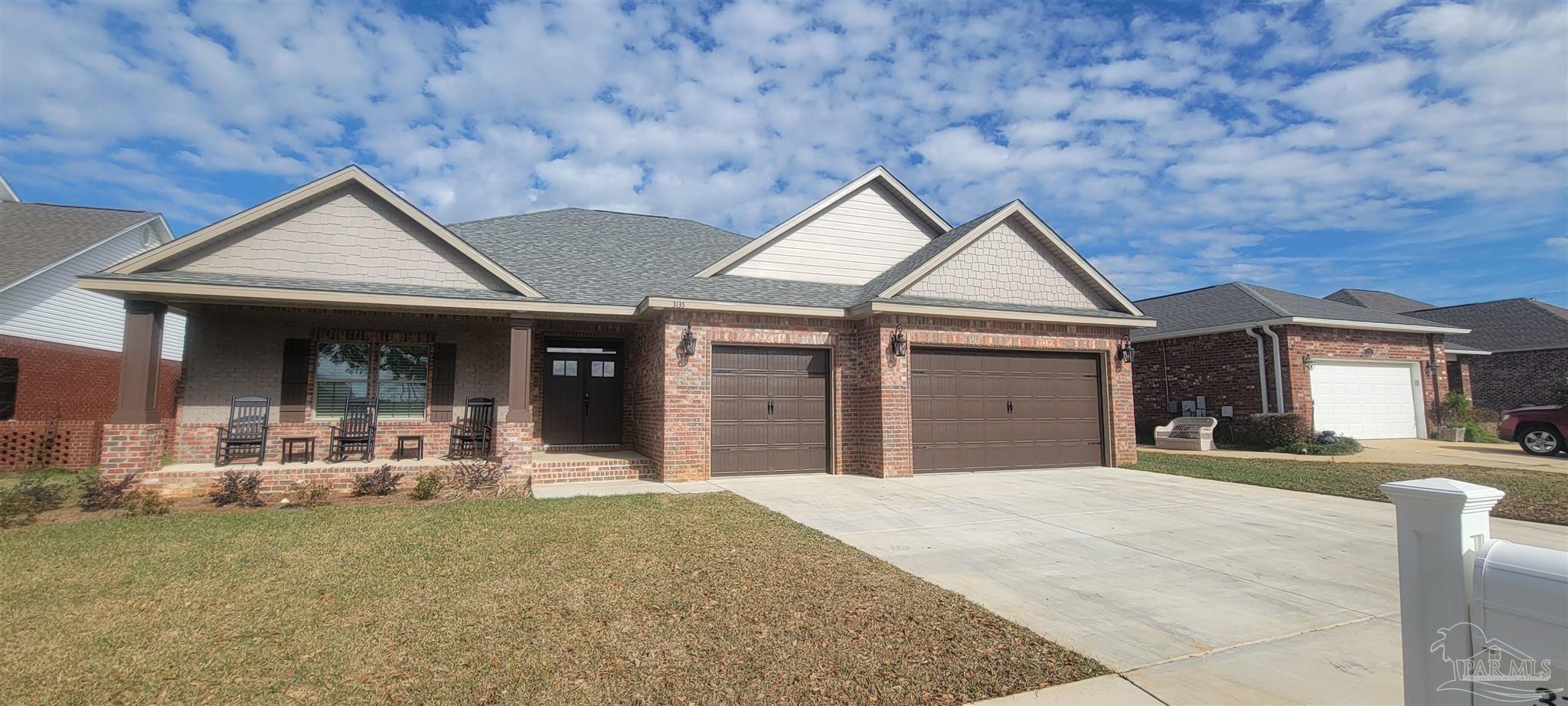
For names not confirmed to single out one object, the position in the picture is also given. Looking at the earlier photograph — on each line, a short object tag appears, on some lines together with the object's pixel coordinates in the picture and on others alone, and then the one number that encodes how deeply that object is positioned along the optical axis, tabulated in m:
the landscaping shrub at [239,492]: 8.59
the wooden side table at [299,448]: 10.73
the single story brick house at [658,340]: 10.30
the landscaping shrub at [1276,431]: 15.70
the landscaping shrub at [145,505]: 7.88
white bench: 16.64
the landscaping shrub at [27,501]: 7.37
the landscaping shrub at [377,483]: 9.20
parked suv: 13.99
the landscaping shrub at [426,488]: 8.97
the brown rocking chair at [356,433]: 10.56
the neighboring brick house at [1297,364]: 16.80
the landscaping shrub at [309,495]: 8.53
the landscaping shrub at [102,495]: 8.08
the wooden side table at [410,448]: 11.53
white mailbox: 1.79
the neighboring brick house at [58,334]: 13.11
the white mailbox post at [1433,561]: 2.05
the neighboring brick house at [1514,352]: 22.56
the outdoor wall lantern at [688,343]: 10.79
